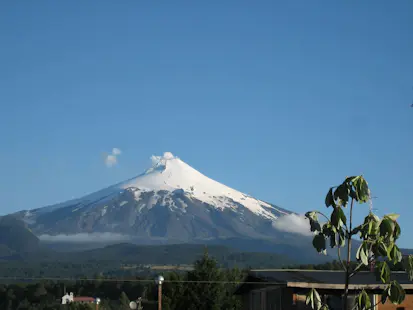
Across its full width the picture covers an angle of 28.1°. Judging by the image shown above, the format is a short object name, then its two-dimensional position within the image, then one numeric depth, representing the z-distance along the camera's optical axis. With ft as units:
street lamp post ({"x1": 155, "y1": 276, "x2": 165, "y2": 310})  87.39
